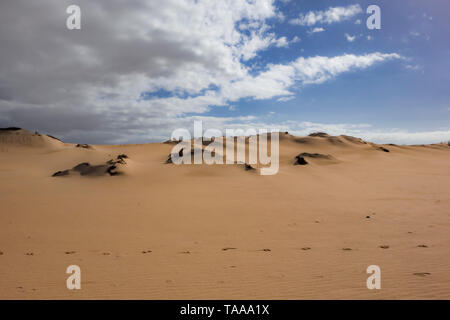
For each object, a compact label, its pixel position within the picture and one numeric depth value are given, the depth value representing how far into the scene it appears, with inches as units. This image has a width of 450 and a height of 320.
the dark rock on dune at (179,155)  848.8
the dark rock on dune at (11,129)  1246.9
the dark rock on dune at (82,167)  698.8
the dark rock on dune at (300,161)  882.1
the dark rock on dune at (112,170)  649.0
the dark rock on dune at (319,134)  1686.3
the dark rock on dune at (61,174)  675.4
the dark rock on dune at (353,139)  1576.2
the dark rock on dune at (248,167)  727.9
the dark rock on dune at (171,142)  1397.0
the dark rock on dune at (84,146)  1151.2
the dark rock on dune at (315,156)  1016.4
